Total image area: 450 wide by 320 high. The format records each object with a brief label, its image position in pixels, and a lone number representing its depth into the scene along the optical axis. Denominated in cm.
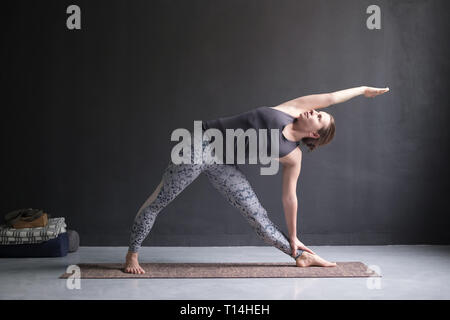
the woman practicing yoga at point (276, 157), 338
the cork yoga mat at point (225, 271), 332
